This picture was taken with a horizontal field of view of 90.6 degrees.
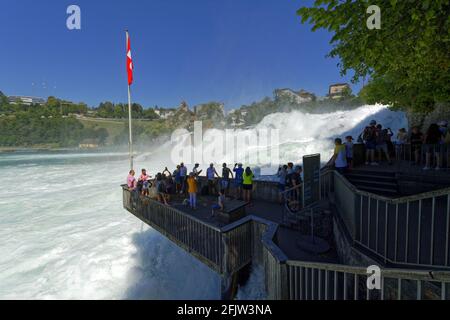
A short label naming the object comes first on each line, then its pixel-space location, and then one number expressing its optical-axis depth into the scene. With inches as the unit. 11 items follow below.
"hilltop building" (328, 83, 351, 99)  4644.7
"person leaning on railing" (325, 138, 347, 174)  332.1
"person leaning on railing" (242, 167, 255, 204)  392.5
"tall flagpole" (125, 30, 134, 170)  525.0
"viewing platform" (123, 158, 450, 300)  140.3
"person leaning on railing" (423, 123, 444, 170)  304.1
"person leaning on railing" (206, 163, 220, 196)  479.0
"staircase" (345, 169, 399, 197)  290.2
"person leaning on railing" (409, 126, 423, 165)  351.9
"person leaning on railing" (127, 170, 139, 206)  448.1
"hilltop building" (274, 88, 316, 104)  4571.9
